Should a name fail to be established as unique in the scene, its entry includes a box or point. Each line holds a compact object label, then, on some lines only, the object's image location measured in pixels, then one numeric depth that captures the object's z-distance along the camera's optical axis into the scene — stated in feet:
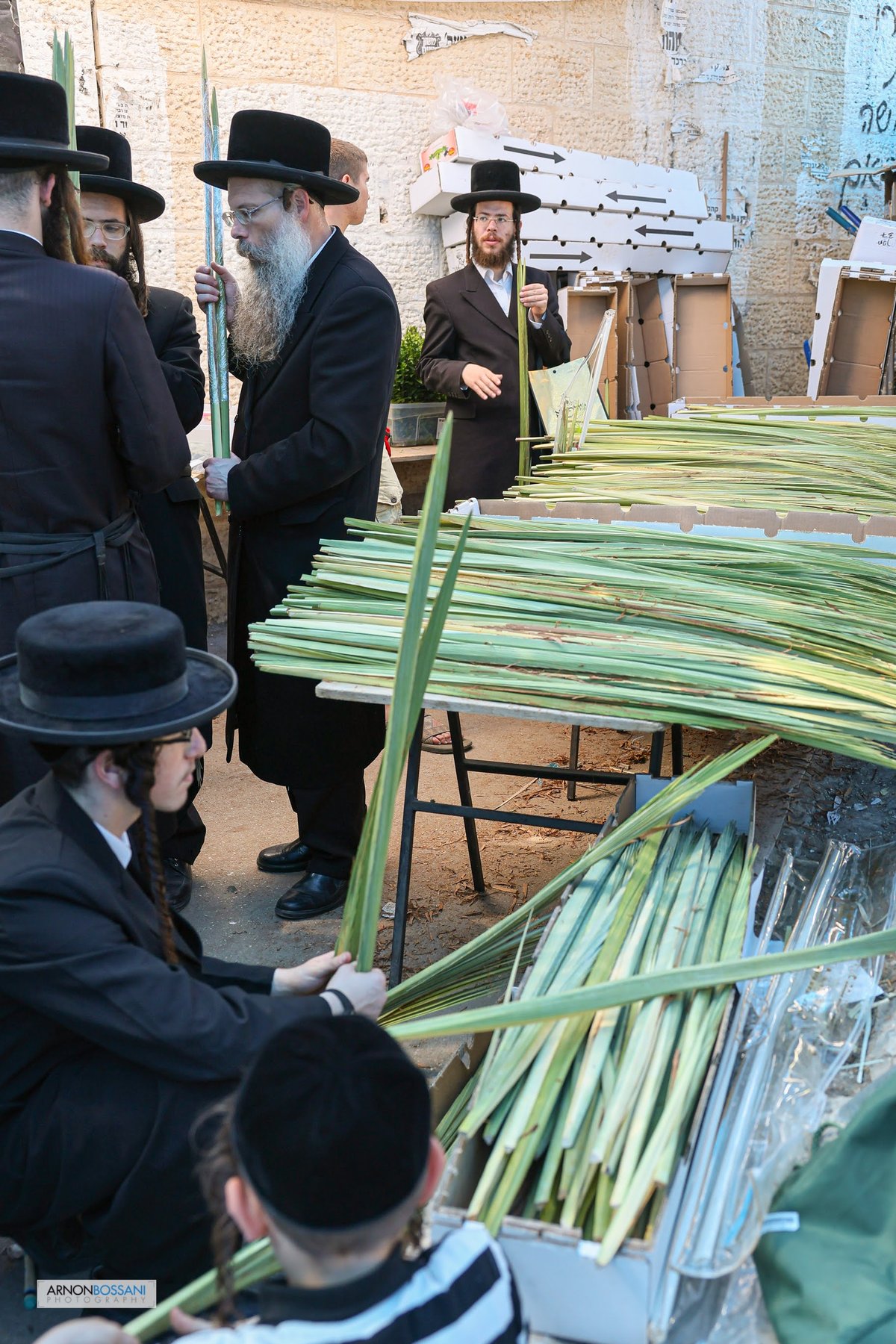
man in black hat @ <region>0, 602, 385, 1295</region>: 5.36
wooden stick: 27.53
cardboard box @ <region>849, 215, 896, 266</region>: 25.72
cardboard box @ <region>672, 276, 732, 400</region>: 25.26
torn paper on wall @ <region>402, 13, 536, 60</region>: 22.26
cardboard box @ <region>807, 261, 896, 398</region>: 23.30
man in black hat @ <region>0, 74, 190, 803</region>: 8.43
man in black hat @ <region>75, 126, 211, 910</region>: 11.12
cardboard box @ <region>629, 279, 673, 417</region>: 24.81
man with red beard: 15.66
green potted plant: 21.45
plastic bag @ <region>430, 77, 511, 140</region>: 22.68
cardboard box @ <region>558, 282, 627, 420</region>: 22.74
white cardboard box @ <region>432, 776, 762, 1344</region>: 4.41
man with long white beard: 10.59
